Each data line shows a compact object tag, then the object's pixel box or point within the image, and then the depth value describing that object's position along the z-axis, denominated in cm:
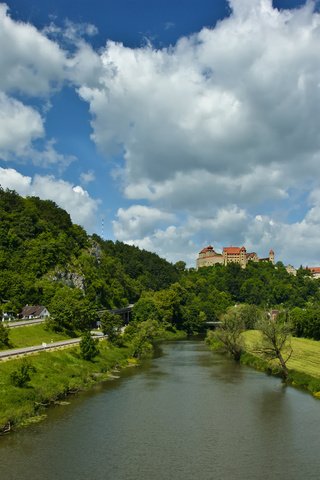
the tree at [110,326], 9662
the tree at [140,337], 9250
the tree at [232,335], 9219
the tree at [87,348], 7350
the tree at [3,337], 7044
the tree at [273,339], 6969
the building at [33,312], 10414
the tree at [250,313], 12031
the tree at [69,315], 9338
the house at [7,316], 9785
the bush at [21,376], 5006
